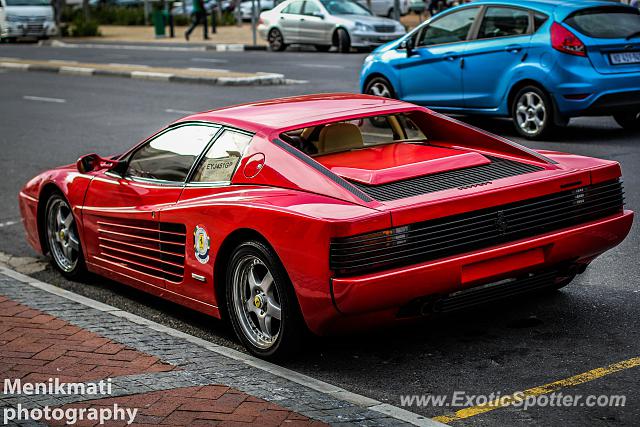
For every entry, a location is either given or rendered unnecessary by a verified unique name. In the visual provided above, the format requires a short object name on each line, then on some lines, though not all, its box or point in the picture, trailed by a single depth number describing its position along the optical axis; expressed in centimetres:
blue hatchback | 1230
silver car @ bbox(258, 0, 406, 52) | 2814
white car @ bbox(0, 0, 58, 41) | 4397
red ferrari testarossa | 533
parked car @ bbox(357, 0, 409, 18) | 4709
